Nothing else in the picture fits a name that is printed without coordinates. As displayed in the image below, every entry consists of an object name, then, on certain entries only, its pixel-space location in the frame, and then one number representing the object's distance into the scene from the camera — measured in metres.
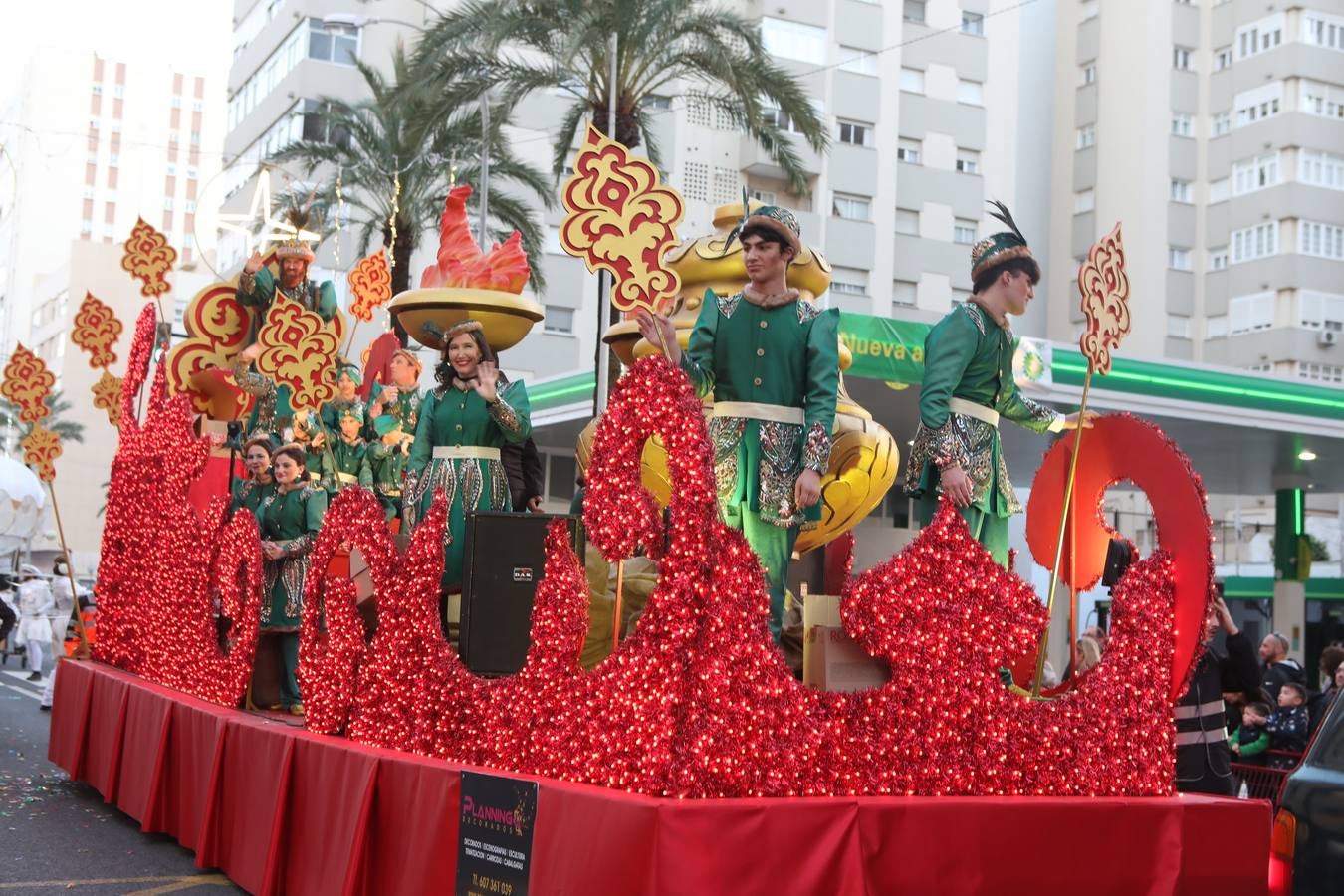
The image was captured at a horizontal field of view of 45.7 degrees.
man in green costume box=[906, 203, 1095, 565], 6.14
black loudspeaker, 6.52
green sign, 19.72
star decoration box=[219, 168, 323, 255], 11.13
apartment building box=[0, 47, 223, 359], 90.50
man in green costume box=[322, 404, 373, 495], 11.95
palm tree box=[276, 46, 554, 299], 24.20
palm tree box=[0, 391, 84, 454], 58.91
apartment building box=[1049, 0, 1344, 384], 45.66
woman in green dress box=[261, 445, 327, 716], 8.77
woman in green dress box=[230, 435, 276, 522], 9.29
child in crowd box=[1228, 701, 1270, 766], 10.10
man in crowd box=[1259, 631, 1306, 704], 11.40
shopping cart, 9.24
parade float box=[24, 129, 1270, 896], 5.00
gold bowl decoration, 8.01
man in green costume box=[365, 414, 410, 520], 11.97
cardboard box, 5.68
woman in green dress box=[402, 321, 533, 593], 7.48
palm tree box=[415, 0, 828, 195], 20.44
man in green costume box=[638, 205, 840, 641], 5.93
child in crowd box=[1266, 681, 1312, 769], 10.05
